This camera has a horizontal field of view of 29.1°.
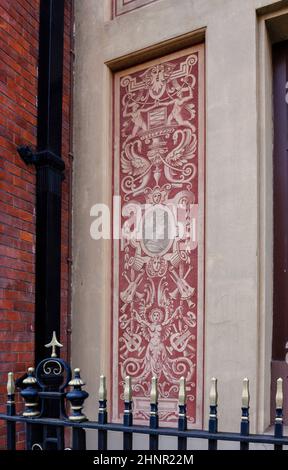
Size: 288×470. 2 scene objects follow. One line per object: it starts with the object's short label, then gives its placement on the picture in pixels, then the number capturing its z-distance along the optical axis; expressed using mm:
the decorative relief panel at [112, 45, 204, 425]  3893
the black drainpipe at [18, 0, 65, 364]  3941
